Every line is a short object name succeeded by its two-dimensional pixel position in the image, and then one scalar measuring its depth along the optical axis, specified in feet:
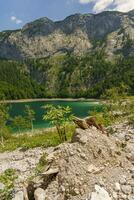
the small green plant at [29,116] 144.86
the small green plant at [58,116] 38.63
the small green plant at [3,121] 108.69
